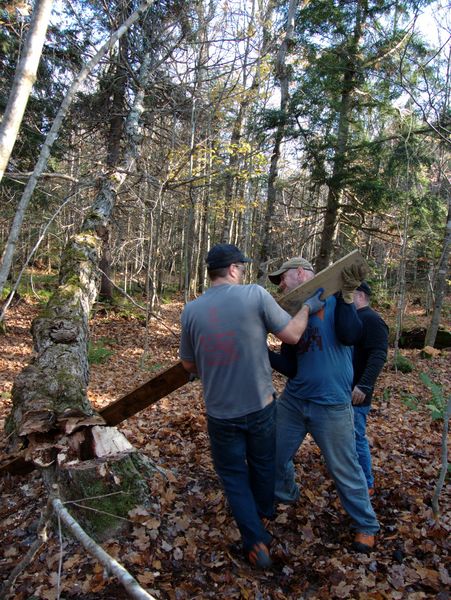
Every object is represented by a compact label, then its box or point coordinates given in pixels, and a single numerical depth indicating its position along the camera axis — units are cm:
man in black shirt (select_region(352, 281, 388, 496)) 354
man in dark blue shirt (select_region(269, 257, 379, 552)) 290
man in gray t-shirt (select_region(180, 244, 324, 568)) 263
